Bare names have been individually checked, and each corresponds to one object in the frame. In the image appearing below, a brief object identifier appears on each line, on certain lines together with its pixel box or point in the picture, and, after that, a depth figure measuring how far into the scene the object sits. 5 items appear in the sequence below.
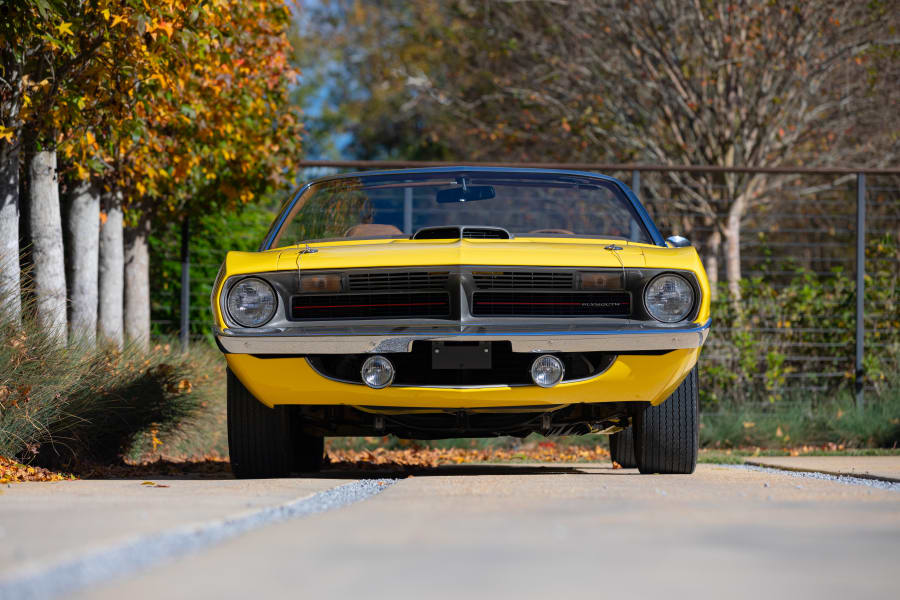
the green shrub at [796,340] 21.91
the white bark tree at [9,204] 14.88
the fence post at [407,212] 20.56
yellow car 10.62
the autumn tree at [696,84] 28.47
